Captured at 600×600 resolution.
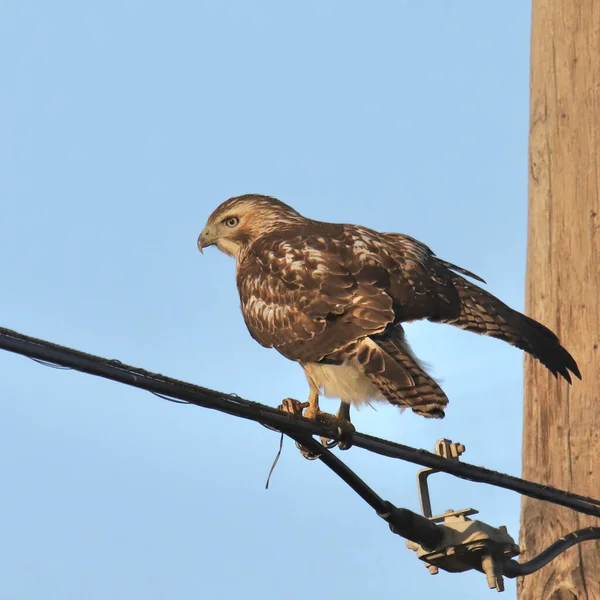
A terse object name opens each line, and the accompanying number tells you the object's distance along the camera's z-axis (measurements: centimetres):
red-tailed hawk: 1409
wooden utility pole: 1462
